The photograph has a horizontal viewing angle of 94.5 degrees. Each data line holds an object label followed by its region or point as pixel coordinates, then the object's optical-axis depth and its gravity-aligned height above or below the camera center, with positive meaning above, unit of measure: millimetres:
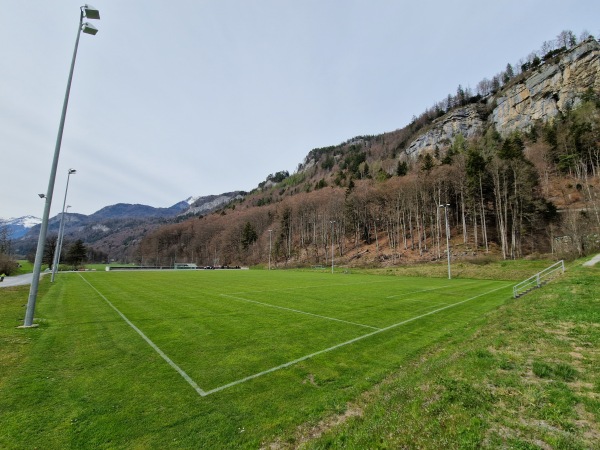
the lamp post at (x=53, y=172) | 10852 +3593
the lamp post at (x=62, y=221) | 29769 +4791
